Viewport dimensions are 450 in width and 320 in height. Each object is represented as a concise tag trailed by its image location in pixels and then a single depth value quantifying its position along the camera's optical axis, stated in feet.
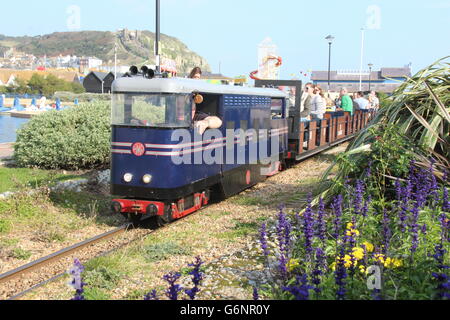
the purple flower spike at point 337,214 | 18.54
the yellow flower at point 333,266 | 17.40
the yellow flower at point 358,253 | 16.88
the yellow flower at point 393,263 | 16.54
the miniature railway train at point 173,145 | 28.25
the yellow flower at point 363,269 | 15.76
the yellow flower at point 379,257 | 15.59
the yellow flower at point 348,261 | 15.49
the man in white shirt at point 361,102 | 78.69
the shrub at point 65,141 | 43.86
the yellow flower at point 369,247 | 18.73
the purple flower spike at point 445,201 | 19.88
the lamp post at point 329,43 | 128.32
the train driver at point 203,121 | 30.09
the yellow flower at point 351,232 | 16.21
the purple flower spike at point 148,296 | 12.01
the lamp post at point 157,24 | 46.17
